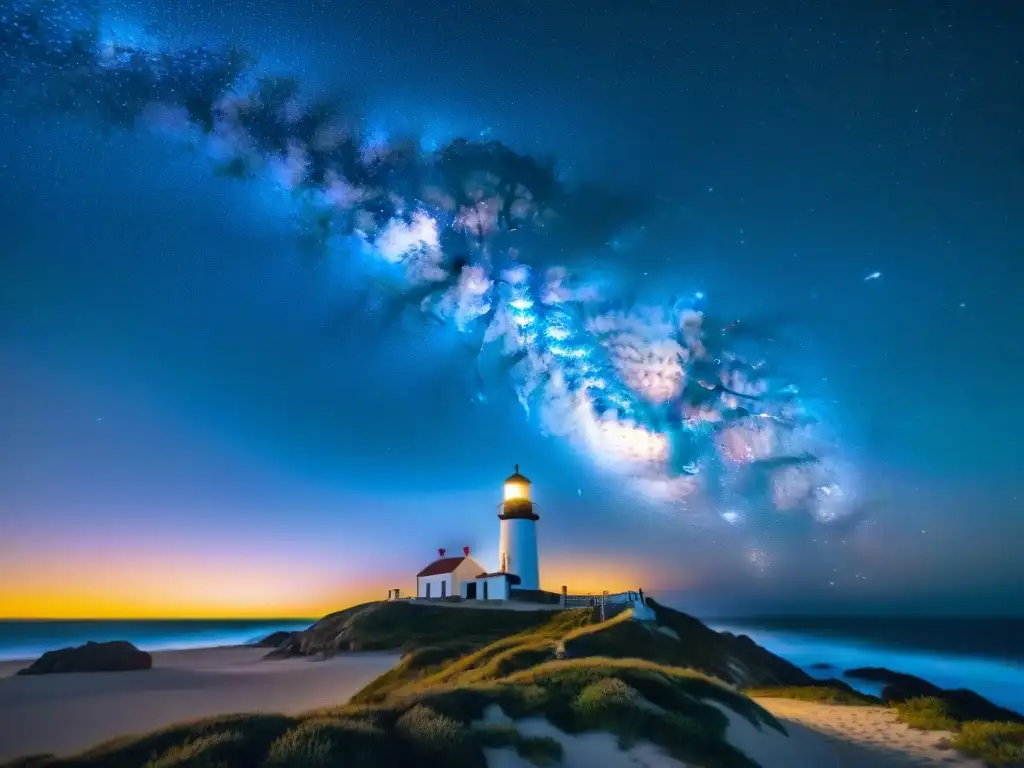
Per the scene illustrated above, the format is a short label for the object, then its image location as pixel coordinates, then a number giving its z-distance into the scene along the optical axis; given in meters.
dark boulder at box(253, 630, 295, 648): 54.69
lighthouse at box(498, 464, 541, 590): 49.50
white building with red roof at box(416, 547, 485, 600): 51.22
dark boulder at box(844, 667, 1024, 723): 23.05
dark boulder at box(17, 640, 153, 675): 31.78
